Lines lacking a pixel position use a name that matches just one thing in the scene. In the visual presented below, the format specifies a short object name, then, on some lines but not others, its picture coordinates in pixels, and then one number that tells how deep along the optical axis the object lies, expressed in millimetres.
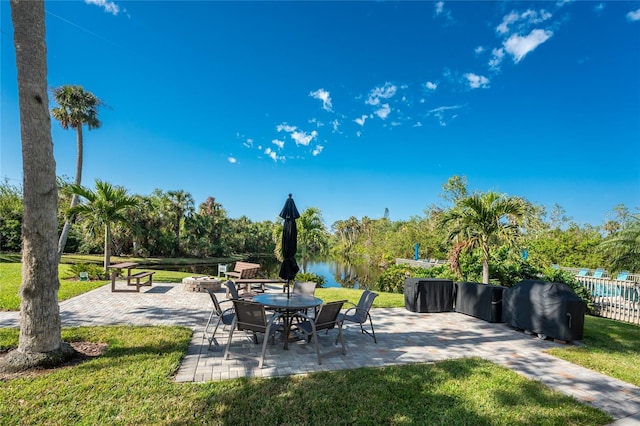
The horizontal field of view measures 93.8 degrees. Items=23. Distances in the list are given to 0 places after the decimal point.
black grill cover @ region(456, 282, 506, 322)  7156
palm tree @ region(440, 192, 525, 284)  8305
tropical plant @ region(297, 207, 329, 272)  15883
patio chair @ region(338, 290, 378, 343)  5404
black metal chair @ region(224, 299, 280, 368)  4165
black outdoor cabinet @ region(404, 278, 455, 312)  8086
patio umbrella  5473
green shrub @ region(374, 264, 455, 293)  12385
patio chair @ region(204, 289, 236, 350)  4637
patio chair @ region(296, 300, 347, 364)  4478
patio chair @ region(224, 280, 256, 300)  5895
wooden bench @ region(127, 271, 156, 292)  9361
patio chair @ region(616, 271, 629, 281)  13119
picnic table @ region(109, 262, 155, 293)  9133
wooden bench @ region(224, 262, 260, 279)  10617
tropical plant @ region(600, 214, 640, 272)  7977
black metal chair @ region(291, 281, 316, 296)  6559
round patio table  4672
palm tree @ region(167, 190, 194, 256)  32875
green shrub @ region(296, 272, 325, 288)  12805
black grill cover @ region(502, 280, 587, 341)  5598
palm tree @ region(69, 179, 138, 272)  11695
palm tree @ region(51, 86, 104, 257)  14930
